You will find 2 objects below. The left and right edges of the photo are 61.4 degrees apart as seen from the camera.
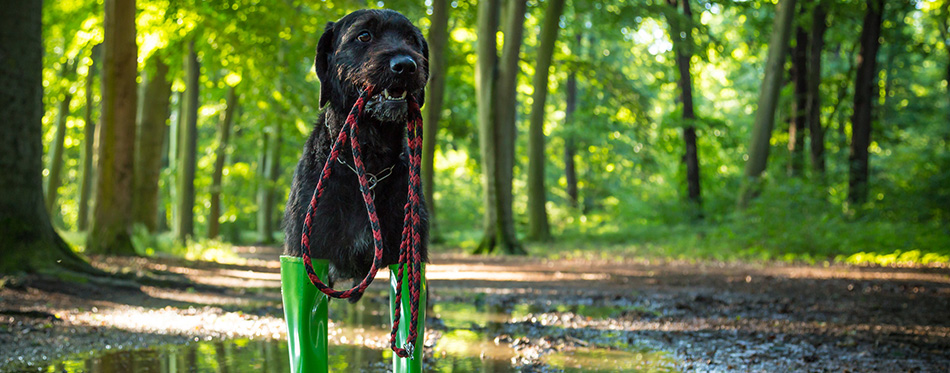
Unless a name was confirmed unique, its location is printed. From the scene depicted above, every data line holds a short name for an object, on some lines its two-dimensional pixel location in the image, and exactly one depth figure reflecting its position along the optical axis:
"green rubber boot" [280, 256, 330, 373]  3.25
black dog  3.33
